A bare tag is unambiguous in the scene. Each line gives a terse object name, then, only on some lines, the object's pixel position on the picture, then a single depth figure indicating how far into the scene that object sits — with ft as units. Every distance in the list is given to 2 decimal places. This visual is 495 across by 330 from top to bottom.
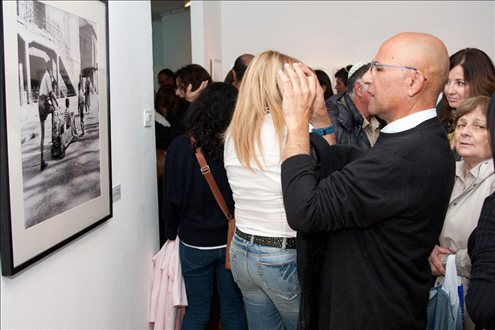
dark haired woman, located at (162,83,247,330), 6.88
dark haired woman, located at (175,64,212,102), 10.31
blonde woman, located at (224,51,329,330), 5.07
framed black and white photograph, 3.65
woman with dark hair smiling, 8.13
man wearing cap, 8.14
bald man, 3.67
